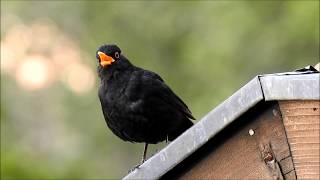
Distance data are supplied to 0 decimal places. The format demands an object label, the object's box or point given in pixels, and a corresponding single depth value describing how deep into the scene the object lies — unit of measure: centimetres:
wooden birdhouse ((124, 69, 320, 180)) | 712
